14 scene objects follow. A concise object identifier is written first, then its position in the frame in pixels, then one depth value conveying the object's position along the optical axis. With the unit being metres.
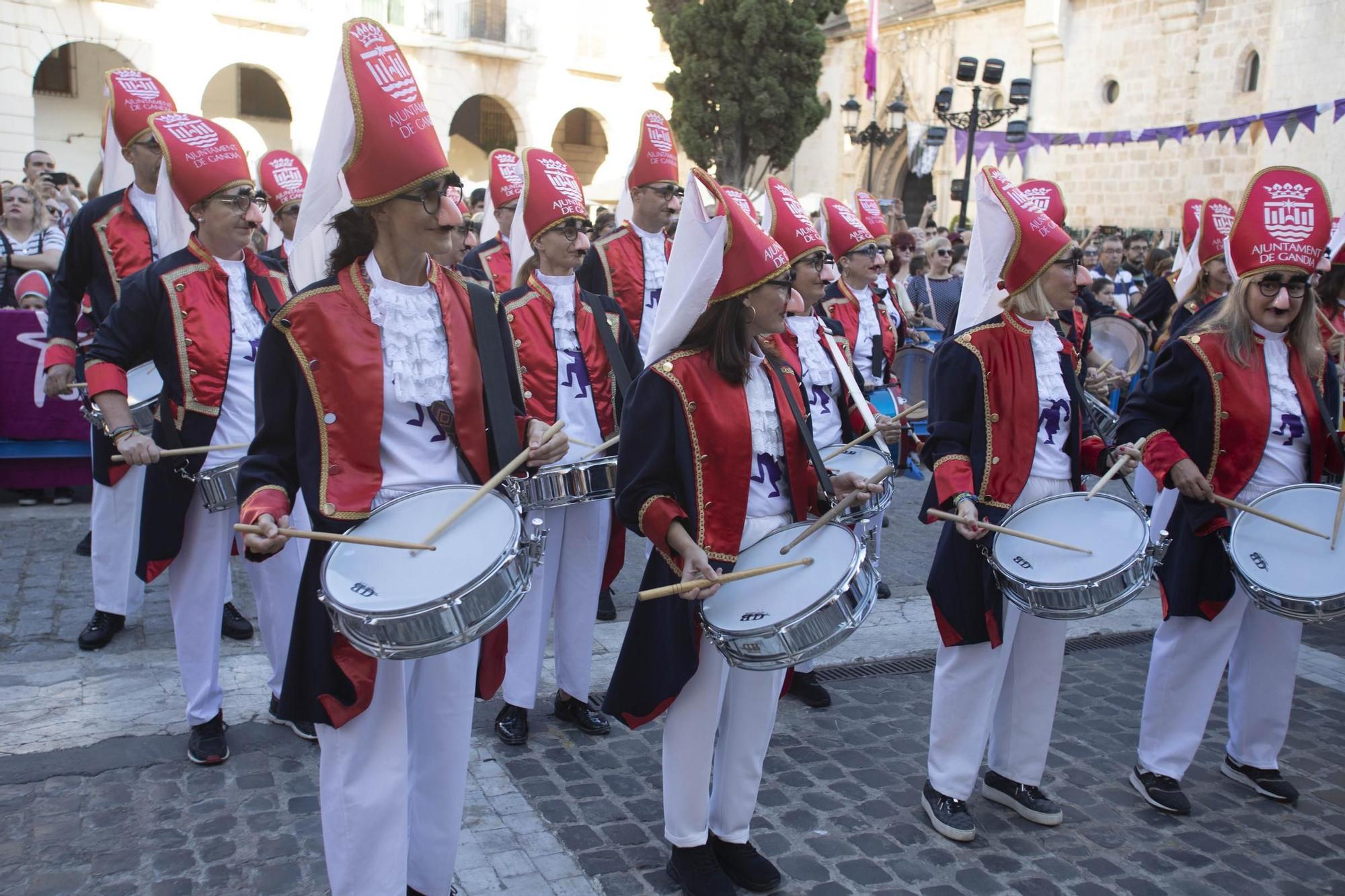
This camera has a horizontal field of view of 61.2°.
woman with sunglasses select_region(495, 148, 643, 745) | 5.03
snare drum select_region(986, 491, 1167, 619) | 3.82
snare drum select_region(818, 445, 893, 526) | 4.94
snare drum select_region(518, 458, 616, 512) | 4.52
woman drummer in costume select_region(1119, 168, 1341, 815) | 4.50
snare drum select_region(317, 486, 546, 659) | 2.77
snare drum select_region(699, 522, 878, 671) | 3.20
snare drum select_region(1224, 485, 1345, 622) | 4.11
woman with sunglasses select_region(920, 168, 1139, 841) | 4.19
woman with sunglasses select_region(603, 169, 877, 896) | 3.52
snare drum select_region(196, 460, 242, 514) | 4.25
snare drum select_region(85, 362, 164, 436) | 4.88
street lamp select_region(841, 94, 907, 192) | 22.30
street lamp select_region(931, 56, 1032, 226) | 19.45
